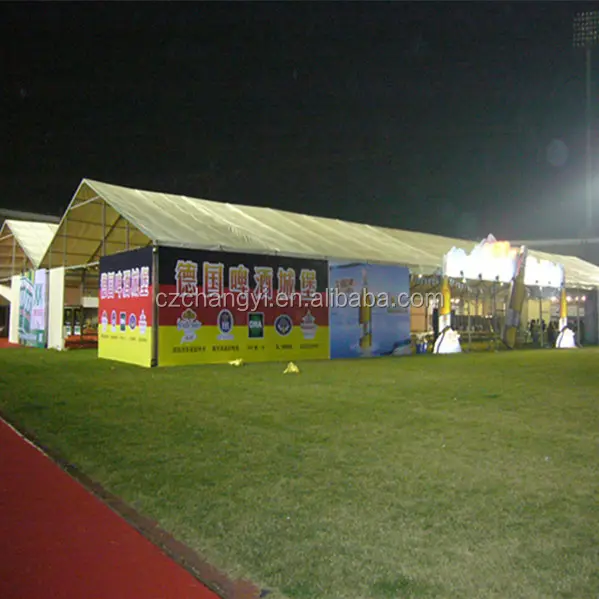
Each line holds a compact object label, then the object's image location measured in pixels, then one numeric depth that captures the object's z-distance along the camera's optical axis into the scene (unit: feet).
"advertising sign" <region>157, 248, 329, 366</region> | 38.83
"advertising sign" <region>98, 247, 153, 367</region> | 38.60
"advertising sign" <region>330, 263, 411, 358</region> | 47.93
